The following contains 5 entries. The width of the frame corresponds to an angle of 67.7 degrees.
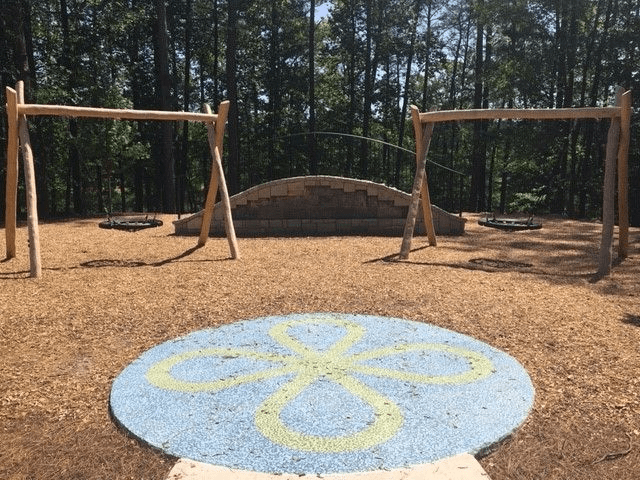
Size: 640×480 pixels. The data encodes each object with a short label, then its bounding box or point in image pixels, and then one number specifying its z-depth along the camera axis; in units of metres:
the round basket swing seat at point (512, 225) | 10.24
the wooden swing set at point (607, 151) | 6.60
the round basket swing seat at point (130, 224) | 10.59
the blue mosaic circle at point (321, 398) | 2.46
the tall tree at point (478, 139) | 21.94
